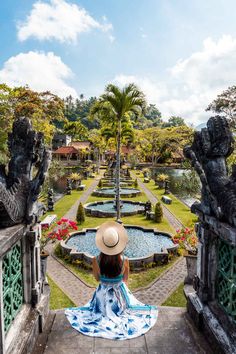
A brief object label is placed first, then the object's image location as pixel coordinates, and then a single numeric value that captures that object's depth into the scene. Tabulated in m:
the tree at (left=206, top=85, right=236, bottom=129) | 17.59
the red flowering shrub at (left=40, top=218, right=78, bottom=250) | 8.20
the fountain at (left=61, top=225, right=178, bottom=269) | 9.65
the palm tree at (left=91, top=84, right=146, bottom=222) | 13.20
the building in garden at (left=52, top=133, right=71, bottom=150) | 63.94
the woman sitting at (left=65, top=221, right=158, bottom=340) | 4.64
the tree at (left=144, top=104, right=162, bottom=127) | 111.01
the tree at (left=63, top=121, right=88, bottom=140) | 66.50
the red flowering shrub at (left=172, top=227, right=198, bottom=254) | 7.82
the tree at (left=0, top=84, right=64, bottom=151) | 17.20
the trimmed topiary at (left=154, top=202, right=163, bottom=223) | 14.80
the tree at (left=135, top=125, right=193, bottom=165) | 41.09
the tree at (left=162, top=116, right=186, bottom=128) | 85.27
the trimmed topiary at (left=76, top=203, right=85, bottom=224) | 14.65
